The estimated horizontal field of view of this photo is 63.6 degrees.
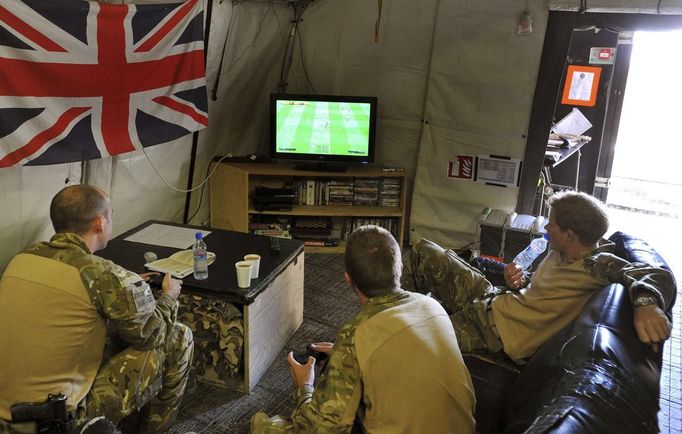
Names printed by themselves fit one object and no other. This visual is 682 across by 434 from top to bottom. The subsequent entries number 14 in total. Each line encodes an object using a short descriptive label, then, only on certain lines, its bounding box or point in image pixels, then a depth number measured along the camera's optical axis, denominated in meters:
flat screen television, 4.14
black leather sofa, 1.24
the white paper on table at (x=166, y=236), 2.87
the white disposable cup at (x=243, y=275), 2.39
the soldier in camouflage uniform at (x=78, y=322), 1.72
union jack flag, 2.55
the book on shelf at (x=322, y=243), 4.31
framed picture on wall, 5.51
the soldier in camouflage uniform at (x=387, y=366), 1.47
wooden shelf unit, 4.15
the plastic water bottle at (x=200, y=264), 2.46
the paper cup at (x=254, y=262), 2.51
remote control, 2.80
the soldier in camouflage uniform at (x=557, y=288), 1.88
